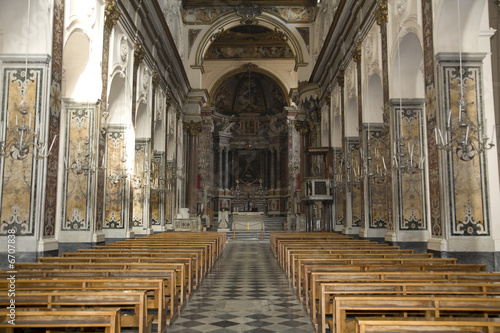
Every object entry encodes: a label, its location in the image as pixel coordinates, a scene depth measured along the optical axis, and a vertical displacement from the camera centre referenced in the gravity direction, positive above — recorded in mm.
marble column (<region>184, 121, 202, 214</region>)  25641 +2654
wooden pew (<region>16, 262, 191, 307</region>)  5641 -680
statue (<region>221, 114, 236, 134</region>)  33531 +6367
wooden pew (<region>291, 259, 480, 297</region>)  5684 -705
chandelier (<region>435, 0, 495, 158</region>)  6453 +1177
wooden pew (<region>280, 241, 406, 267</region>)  8062 -712
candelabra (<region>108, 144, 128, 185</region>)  11556 +1002
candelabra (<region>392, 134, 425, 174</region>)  8930 +1120
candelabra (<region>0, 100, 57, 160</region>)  6262 +1025
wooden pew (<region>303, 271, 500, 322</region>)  4852 -716
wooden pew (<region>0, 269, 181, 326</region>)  5008 -691
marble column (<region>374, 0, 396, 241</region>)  10625 +2427
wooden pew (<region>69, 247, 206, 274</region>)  7414 -682
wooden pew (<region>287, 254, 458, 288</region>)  6260 -706
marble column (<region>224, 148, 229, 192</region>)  33750 +3012
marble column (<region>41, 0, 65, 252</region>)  7617 +1404
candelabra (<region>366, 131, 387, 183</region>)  11141 +1155
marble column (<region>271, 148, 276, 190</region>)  34062 +3380
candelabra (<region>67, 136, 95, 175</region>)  8887 +1022
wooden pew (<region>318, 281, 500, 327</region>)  4152 -725
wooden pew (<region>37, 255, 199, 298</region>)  6412 -675
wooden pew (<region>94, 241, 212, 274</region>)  8141 -686
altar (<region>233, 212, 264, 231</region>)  23884 -499
